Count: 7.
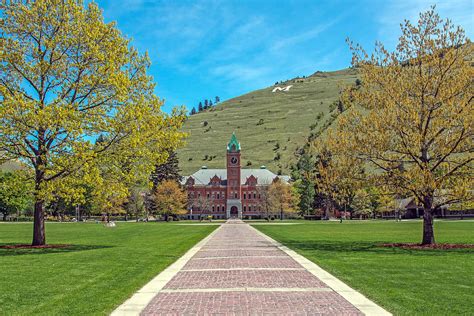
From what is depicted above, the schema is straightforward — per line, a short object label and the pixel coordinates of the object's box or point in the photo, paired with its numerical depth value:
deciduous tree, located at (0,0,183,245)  21.06
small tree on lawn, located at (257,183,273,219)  104.93
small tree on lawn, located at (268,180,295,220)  102.31
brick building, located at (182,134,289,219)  131.75
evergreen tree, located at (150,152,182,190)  98.06
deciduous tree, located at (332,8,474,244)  21.72
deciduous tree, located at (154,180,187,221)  88.56
